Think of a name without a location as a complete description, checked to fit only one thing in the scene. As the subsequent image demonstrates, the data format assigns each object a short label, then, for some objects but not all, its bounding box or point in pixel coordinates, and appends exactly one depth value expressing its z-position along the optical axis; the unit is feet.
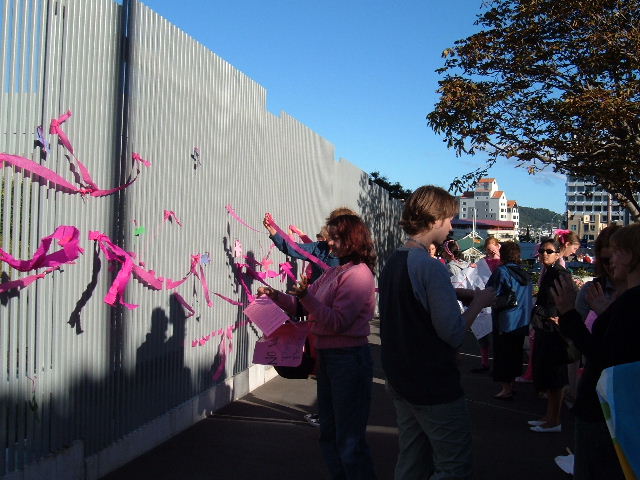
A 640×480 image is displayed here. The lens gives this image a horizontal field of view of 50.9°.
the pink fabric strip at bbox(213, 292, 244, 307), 21.63
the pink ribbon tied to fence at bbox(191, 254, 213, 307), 19.44
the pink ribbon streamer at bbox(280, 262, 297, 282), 27.43
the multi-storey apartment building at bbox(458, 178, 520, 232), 563.89
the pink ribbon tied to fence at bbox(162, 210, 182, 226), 17.69
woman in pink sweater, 12.75
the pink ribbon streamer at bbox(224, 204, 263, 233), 22.12
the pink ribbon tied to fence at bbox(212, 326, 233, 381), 21.77
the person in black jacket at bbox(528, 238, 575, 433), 20.75
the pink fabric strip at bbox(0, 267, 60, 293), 11.75
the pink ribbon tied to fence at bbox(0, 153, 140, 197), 11.83
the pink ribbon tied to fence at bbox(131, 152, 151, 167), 15.99
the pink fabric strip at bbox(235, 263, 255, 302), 23.13
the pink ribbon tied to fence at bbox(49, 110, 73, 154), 12.88
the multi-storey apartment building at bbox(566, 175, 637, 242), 524.65
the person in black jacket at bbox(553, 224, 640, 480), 8.60
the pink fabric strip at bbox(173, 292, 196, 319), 18.54
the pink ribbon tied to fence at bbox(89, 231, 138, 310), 14.57
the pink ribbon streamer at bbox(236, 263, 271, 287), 23.32
